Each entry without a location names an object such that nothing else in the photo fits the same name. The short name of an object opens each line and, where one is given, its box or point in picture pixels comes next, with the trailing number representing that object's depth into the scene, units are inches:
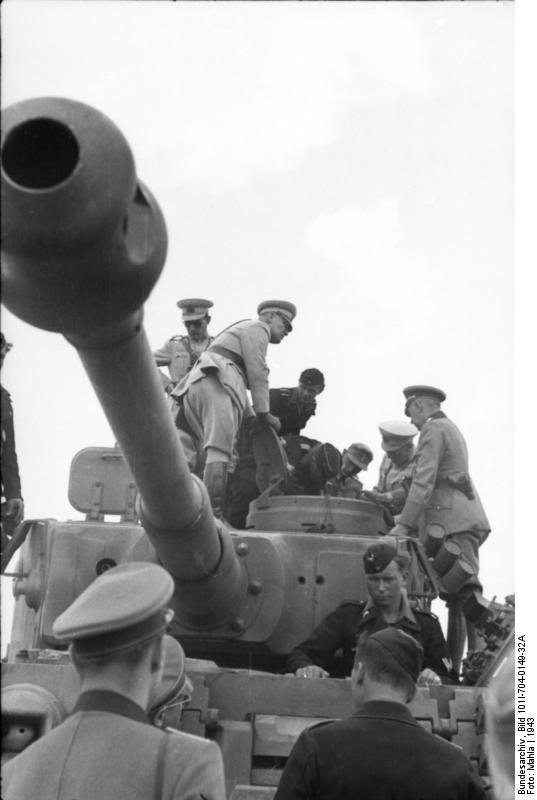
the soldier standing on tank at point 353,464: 373.1
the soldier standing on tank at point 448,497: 390.3
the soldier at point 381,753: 144.1
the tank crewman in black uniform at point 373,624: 268.1
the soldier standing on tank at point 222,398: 329.4
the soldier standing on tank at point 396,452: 449.4
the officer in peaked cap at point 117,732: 113.0
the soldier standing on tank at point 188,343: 433.1
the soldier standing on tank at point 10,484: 283.1
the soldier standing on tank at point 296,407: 387.2
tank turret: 118.6
